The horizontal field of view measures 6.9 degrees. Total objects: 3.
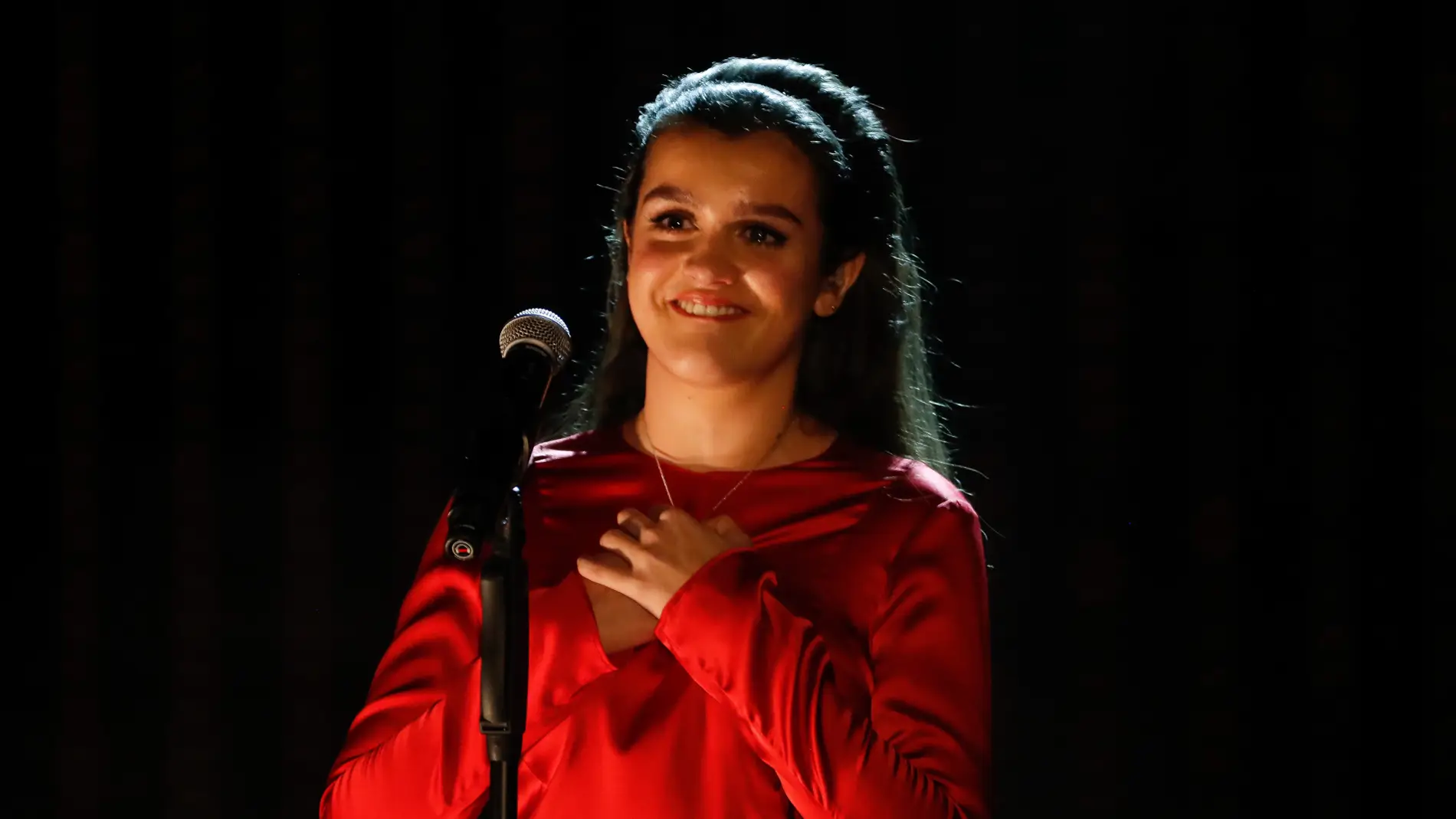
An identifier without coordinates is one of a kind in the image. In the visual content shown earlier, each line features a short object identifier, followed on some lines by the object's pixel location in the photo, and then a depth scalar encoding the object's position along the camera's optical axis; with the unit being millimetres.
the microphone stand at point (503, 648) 7235
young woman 7404
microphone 7187
